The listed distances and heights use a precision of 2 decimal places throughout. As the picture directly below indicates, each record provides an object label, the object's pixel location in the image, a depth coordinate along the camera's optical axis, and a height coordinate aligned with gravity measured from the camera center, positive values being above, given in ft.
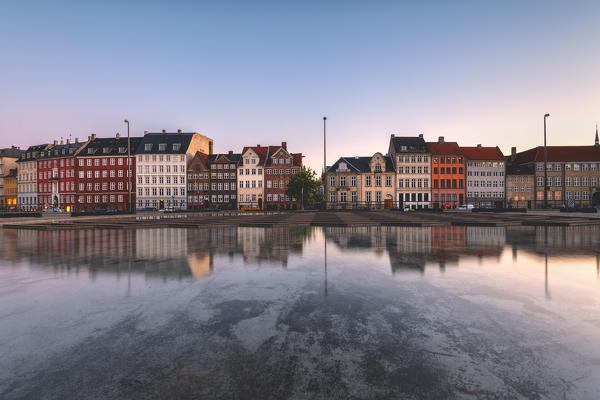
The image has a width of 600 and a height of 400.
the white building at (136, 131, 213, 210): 218.18 +21.58
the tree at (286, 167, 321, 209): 175.01 +10.26
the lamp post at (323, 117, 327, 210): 121.85 +28.24
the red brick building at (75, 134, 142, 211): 218.38 +19.68
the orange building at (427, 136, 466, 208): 204.74 +16.08
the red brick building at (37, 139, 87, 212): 225.50 +21.78
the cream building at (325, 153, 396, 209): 202.59 +11.78
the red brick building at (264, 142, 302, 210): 210.79 +17.58
